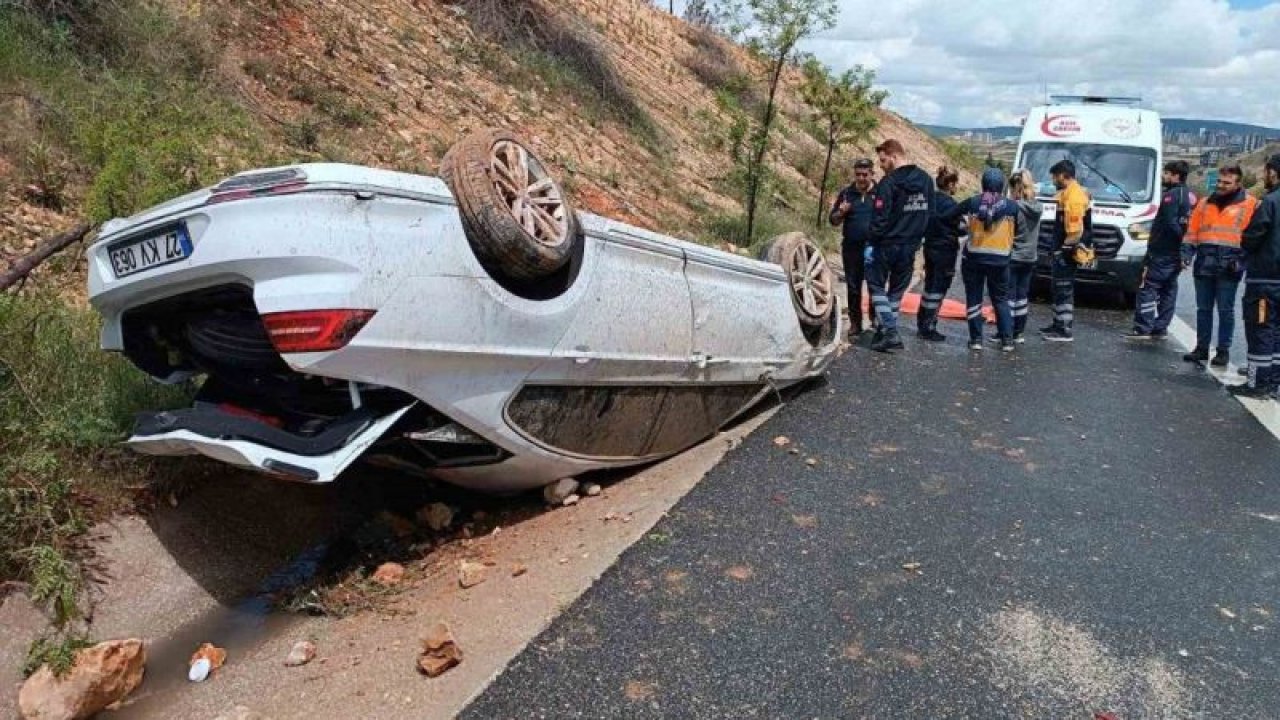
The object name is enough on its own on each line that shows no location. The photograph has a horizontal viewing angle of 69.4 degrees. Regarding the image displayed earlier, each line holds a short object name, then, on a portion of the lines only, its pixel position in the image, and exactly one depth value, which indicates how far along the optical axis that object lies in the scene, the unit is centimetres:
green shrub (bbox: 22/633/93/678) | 324
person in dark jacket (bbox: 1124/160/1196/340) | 950
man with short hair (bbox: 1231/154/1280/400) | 737
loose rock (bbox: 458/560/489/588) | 403
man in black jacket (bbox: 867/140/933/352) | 820
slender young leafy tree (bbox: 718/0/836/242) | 1208
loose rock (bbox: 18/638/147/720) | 320
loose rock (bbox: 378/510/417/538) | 489
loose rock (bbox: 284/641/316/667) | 365
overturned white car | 333
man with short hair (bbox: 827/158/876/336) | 839
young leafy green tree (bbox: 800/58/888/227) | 1505
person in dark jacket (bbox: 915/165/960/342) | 889
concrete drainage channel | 342
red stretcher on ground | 1059
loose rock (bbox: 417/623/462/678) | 328
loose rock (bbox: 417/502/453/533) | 488
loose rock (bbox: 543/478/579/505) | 486
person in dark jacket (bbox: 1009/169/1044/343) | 910
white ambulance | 1146
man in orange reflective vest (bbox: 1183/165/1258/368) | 829
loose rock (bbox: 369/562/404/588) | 417
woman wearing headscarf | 866
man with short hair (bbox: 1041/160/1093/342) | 973
